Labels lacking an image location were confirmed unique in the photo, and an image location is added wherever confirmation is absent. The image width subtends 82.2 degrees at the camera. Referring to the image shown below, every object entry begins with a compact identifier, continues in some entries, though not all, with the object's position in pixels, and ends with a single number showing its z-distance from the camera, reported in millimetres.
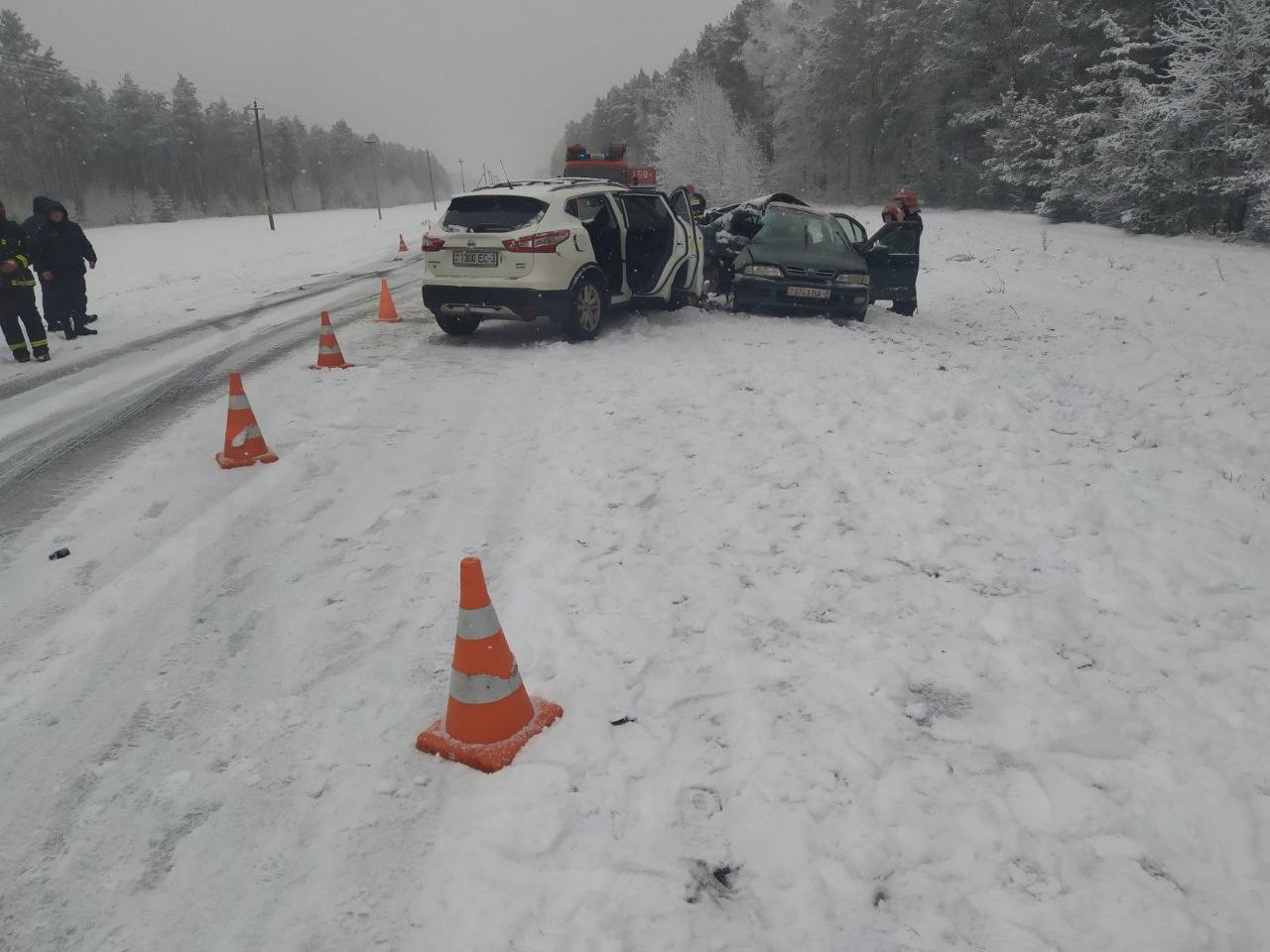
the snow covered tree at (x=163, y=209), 70188
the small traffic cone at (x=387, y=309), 10969
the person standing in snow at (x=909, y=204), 10992
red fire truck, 24219
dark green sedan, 10266
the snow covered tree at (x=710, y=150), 47312
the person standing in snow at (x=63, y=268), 9750
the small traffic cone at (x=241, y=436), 5324
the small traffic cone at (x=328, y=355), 7965
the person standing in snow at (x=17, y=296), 8547
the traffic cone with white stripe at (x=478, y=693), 2719
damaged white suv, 8266
